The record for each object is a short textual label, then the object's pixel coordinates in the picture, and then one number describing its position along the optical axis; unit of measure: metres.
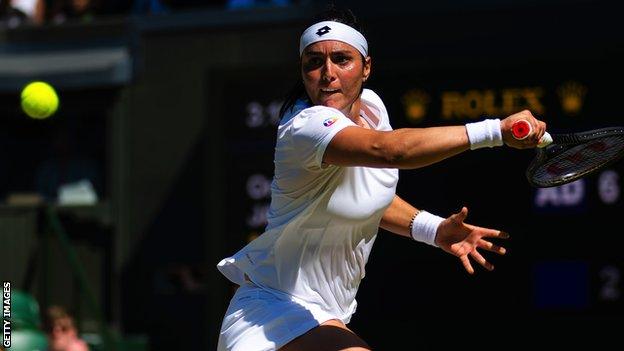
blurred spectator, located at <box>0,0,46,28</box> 12.09
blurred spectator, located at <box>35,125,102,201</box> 11.58
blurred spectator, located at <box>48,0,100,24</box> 11.98
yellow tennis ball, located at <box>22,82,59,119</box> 6.64
